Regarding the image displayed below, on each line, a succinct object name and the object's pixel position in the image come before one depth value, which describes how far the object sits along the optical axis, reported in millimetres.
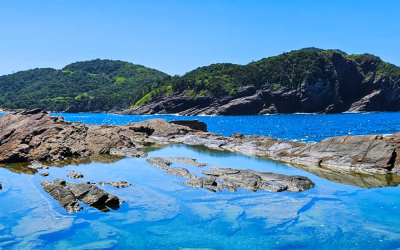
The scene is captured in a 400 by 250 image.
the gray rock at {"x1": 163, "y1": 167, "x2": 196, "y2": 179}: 26339
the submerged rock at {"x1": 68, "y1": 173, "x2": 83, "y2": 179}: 24978
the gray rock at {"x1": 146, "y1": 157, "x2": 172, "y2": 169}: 30538
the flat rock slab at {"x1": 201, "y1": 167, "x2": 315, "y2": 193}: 22736
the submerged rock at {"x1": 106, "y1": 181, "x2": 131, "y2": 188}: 22989
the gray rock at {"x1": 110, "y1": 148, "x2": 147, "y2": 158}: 37062
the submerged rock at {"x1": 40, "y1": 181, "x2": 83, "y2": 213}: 17828
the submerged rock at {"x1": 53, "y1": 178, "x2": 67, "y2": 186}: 22531
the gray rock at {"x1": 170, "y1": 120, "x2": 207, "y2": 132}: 66500
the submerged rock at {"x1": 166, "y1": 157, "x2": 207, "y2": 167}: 31403
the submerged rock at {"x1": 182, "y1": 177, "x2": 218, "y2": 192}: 22816
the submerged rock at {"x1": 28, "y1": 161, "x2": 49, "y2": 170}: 29016
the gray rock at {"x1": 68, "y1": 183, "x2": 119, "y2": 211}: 18531
